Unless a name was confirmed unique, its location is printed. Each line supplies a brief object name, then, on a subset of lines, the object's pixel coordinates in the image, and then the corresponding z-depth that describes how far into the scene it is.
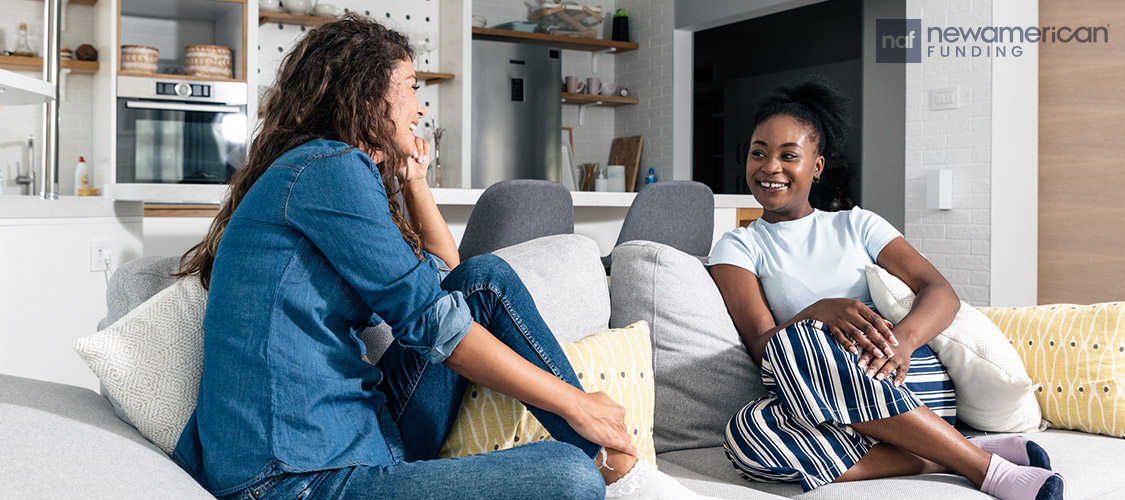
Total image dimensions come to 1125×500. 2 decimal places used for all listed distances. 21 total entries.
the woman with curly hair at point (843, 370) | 1.71
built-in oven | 4.92
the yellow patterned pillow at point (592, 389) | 1.56
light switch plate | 5.09
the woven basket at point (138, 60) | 4.94
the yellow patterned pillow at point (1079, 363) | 2.08
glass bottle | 5.22
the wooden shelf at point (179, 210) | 4.11
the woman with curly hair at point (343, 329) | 1.25
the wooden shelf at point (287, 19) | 5.42
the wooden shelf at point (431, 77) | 5.79
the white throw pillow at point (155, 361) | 1.32
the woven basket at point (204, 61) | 5.11
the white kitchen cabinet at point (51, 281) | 2.58
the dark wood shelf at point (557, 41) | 6.75
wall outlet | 2.92
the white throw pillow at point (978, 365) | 1.93
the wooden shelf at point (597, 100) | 7.06
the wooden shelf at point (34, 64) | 5.11
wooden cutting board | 7.36
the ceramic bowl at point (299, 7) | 5.50
